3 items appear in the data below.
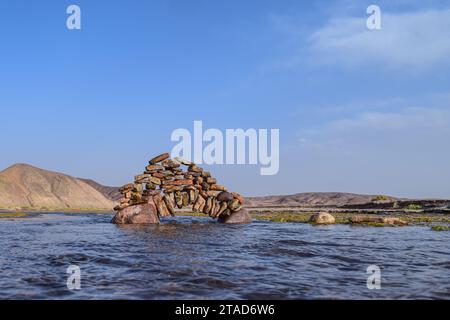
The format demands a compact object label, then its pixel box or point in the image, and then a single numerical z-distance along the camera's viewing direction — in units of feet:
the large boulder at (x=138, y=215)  104.07
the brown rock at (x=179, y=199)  116.06
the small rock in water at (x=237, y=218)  115.14
